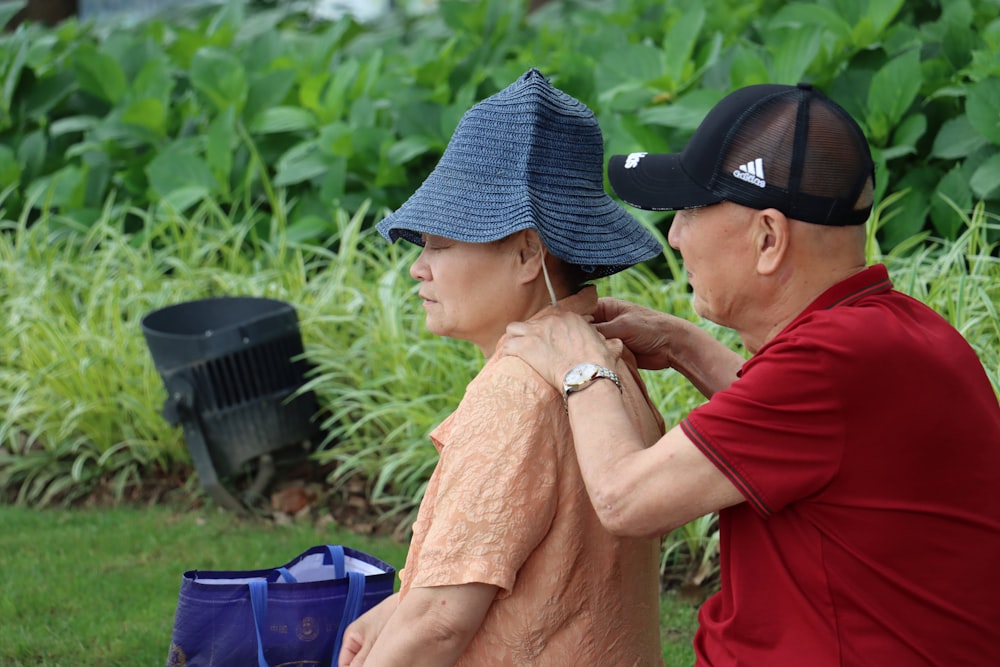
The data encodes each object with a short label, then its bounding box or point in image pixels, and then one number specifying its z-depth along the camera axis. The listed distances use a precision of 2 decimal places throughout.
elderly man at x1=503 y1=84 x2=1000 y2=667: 3.80
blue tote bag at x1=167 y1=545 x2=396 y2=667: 5.31
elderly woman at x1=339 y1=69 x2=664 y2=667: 4.26
